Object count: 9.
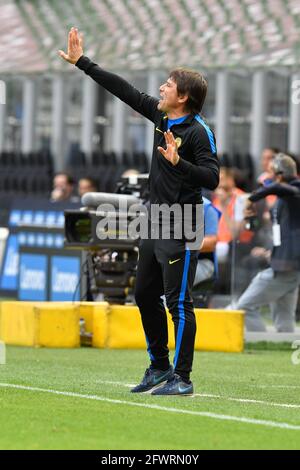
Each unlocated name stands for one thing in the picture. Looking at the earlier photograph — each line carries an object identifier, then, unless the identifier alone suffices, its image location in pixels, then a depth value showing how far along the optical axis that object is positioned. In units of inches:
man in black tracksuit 363.9
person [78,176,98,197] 801.1
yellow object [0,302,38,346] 551.5
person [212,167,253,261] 615.0
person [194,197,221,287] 556.7
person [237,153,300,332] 585.3
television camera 559.2
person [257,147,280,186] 684.1
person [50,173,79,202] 838.5
